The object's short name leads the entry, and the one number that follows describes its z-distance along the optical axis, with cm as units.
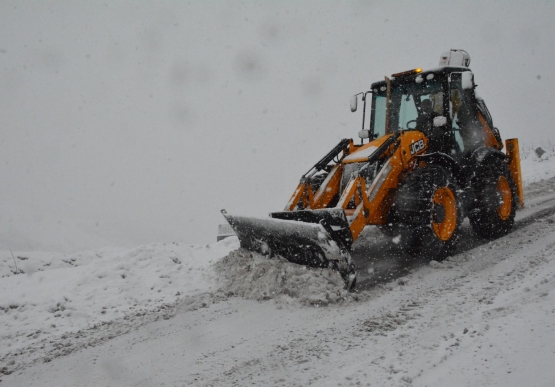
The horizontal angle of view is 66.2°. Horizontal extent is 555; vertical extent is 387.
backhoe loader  471
